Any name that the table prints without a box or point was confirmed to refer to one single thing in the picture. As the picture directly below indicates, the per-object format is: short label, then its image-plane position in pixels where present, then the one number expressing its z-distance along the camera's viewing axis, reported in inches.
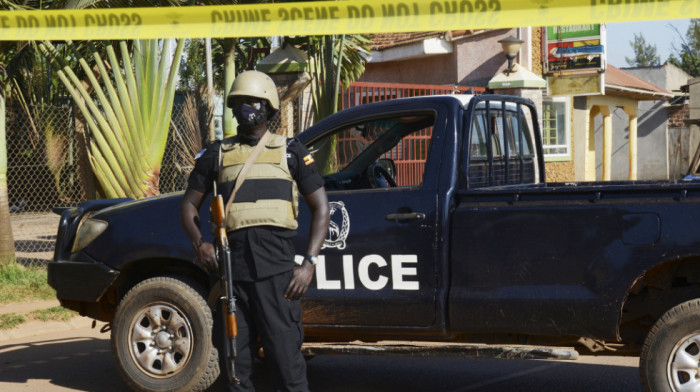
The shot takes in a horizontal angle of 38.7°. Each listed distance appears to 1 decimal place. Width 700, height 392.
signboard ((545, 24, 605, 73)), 865.5
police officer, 182.1
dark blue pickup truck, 205.9
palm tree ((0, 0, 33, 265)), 444.5
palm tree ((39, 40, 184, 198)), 453.7
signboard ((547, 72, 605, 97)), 878.4
